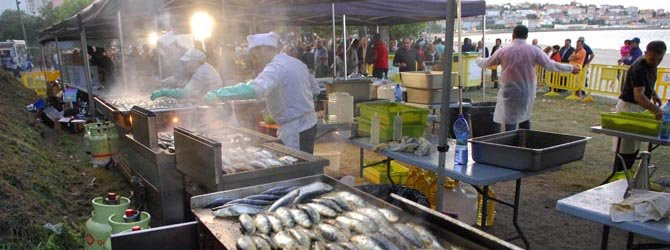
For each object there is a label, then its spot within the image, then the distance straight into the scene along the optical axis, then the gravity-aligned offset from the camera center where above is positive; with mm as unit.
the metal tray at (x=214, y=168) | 2830 -859
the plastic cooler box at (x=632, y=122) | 4391 -785
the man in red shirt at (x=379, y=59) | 14039 -211
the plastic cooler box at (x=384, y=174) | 5039 -1522
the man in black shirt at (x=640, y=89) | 4934 -488
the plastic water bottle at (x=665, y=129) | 4234 -807
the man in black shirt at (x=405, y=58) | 14811 -196
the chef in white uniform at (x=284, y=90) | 4047 -361
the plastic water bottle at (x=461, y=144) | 3633 -804
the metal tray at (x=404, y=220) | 1886 -879
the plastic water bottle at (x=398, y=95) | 7734 -784
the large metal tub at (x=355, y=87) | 6684 -555
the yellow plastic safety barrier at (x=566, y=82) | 13656 -1080
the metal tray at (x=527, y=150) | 3240 -823
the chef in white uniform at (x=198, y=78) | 6168 -338
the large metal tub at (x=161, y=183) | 4262 -1377
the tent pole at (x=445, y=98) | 2861 -331
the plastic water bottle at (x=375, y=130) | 4336 -801
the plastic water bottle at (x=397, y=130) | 4223 -788
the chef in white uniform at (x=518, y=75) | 5574 -324
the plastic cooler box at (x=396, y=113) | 4238 -622
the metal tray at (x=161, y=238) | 2324 -1052
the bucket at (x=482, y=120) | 6227 -1025
